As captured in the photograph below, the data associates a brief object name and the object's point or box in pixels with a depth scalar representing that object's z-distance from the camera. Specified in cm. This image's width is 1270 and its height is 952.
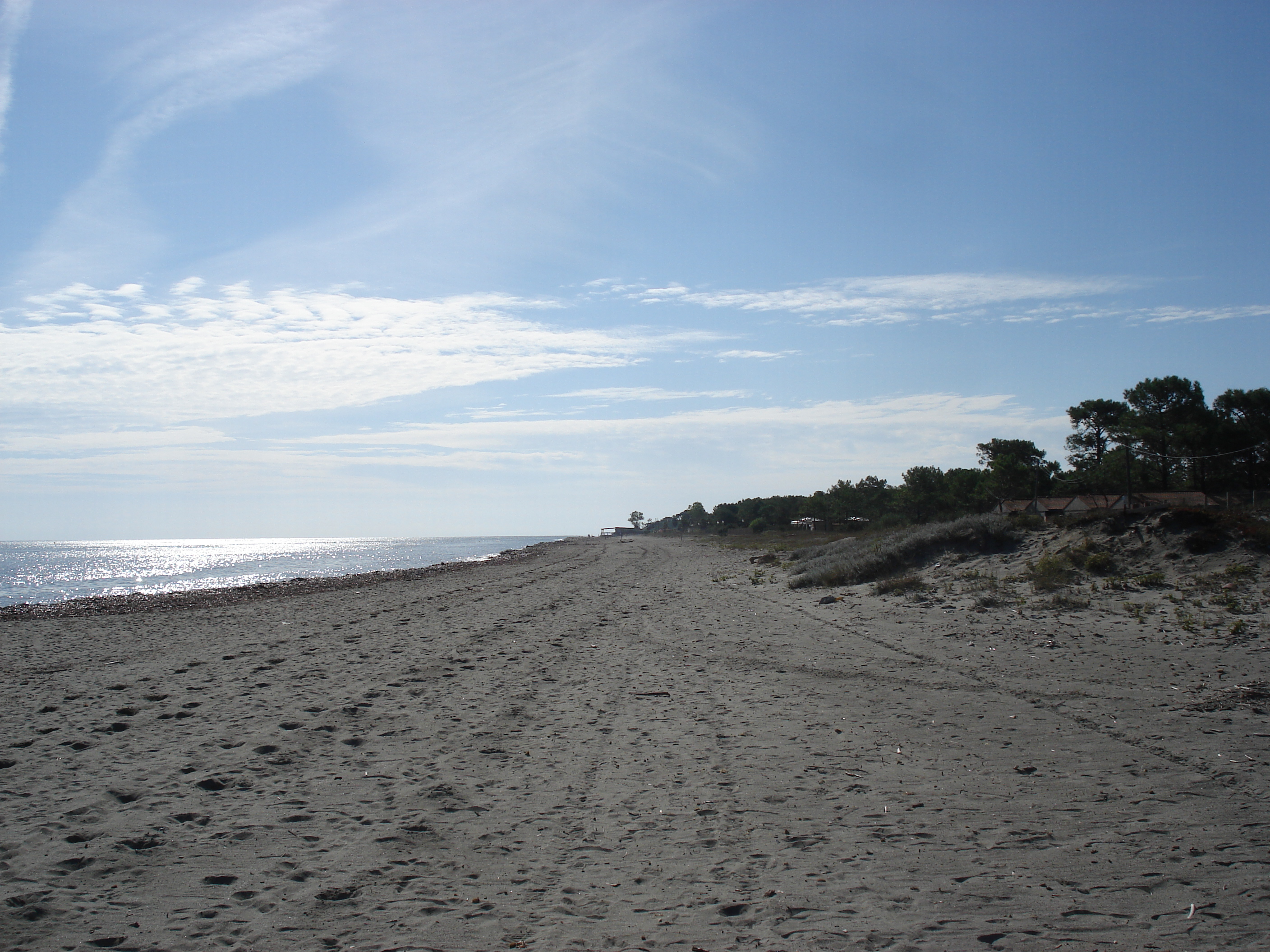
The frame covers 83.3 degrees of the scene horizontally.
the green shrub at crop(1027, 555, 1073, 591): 1719
